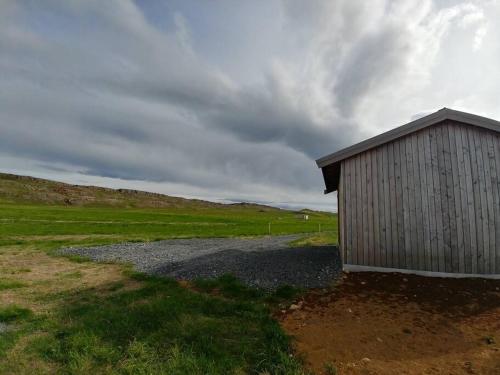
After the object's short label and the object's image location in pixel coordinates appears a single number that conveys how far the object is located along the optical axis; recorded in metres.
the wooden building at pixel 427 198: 8.25
